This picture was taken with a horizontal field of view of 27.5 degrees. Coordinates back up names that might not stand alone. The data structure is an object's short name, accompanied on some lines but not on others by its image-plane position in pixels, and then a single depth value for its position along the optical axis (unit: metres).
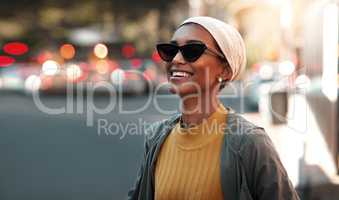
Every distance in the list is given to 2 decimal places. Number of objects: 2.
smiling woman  2.55
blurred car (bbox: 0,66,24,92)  31.57
